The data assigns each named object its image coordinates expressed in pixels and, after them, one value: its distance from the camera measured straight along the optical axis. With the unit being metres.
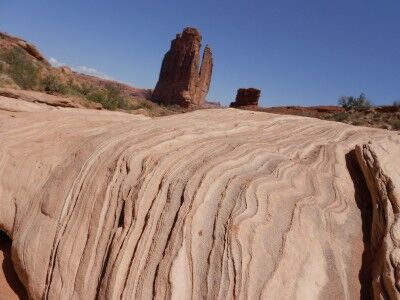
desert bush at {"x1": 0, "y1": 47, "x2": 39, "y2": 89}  16.34
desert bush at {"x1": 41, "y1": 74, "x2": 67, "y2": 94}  16.70
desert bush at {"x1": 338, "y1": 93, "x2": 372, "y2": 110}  26.61
